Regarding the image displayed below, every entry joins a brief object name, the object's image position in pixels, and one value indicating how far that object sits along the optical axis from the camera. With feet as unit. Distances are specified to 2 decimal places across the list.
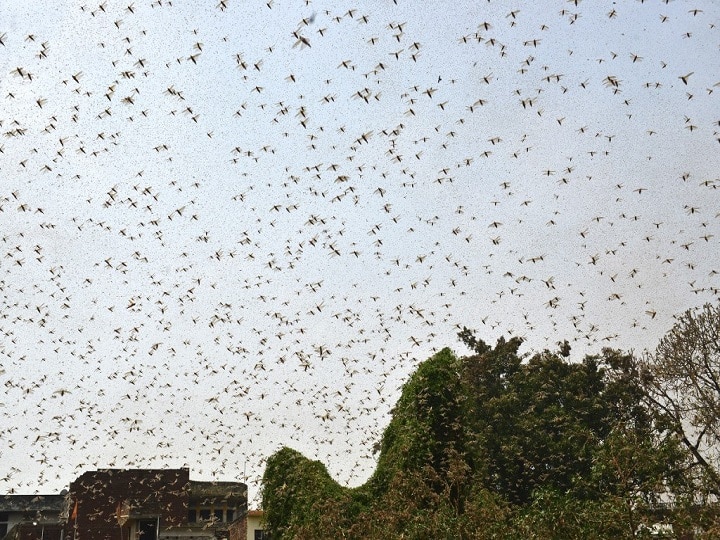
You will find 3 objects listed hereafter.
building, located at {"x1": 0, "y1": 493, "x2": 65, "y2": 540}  172.55
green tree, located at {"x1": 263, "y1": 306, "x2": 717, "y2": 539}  50.49
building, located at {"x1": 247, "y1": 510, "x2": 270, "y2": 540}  153.06
